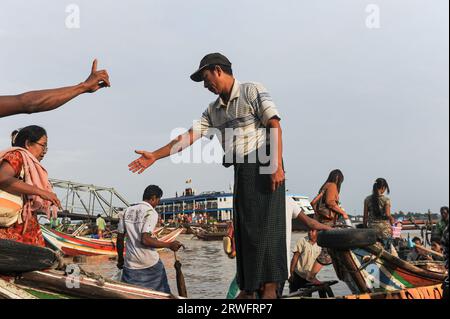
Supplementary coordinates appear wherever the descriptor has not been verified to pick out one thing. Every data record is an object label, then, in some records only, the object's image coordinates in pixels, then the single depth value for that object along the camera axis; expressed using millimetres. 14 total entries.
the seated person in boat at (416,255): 7482
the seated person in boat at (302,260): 5305
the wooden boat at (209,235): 31719
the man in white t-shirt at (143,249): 4285
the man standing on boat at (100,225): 26812
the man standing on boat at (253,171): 2645
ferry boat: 57438
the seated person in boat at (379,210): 6152
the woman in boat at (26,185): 2787
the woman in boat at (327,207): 5133
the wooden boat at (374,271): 3275
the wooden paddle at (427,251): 7801
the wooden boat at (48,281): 2234
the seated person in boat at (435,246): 8585
